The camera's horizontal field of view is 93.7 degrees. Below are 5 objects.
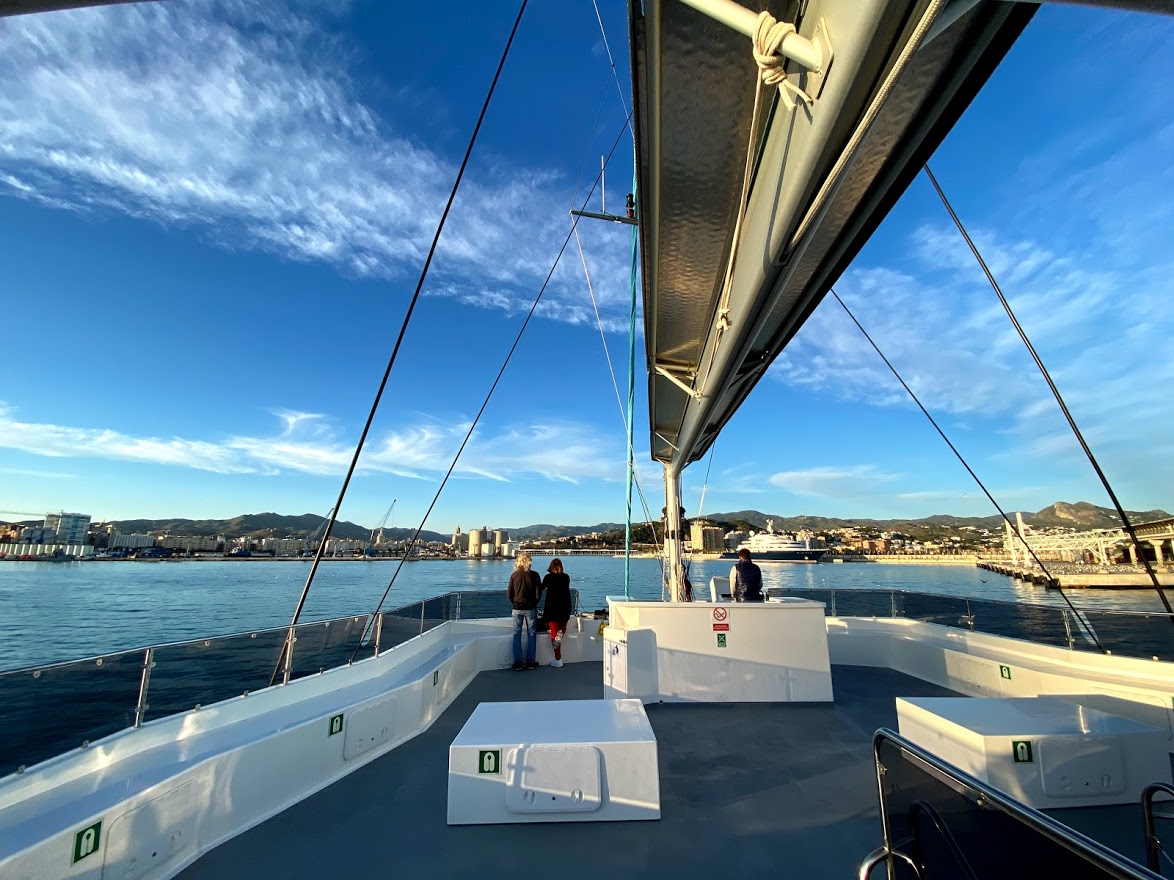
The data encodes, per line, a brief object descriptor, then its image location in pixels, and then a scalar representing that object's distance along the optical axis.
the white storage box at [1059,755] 2.93
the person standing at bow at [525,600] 6.68
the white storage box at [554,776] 2.81
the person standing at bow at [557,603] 7.11
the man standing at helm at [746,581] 6.09
